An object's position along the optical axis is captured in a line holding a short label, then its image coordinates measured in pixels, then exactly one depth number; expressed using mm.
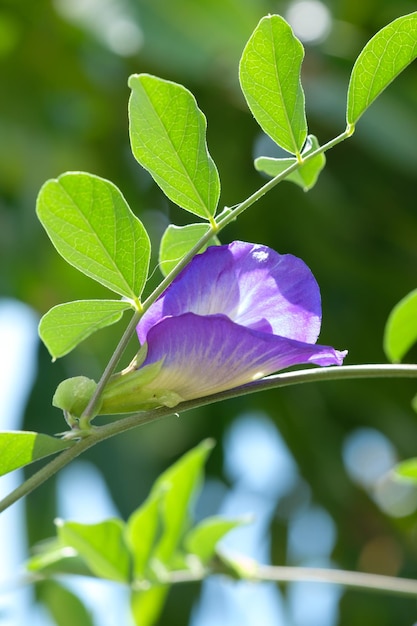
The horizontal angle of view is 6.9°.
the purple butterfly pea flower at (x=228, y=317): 601
